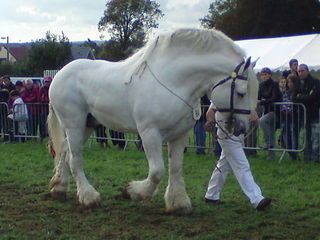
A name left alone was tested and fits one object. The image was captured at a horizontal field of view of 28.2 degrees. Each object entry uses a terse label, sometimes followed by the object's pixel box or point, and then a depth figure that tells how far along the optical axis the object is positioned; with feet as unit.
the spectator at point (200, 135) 44.24
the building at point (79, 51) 256.73
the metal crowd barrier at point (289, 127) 39.68
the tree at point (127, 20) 242.78
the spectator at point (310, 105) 38.58
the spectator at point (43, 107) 53.52
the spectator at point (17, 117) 54.24
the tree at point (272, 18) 169.68
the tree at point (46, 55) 219.00
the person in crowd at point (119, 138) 48.37
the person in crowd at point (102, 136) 50.14
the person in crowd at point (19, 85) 58.42
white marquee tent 72.60
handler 24.22
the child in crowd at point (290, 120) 39.68
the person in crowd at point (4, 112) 57.06
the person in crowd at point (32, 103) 54.03
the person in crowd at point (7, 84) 59.72
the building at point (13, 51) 346.44
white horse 22.48
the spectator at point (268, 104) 40.75
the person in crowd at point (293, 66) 42.72
